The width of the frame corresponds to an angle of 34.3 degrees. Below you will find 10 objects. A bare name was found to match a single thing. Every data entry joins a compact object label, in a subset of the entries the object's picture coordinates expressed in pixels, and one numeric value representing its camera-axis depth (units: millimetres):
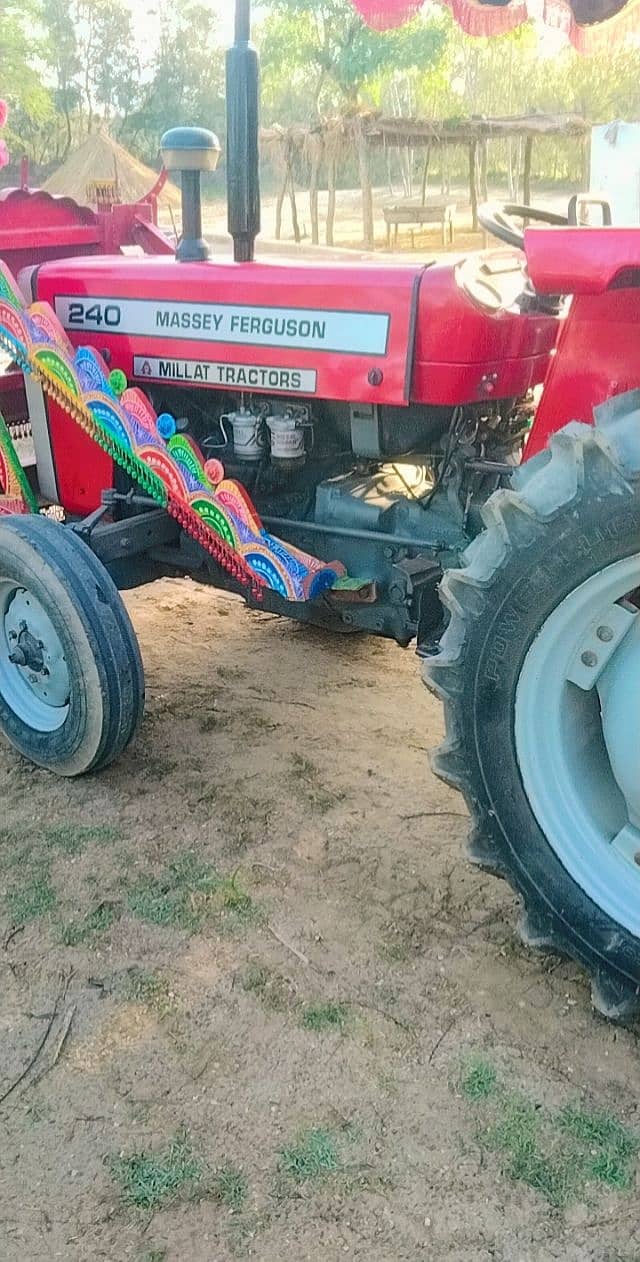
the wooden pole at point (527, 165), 13445
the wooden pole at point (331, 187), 14508
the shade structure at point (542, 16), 3443
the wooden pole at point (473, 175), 14734
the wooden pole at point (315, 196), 14211
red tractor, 1798
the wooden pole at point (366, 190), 13656
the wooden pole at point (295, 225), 15359
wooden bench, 14180
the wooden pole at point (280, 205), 15391
